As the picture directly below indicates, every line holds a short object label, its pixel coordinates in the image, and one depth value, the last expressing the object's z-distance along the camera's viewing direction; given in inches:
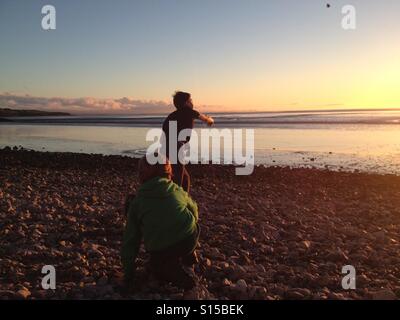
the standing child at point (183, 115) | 291.4
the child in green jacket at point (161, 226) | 203.5
